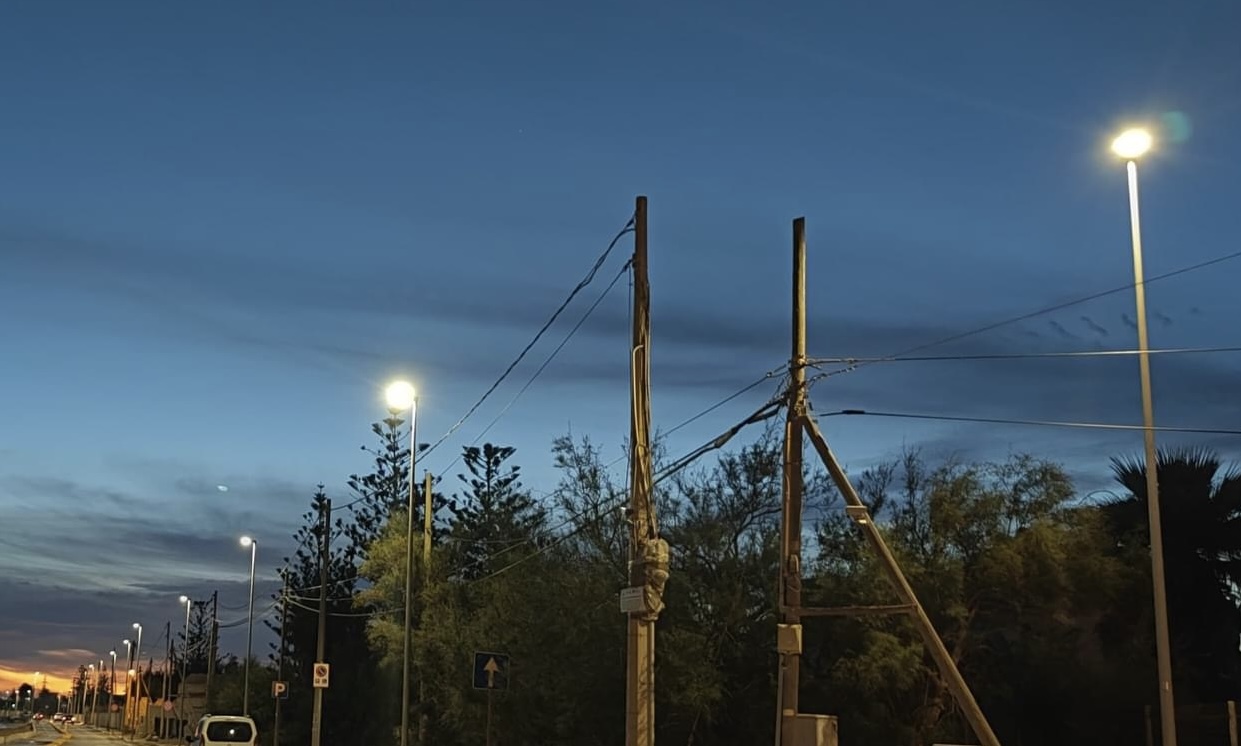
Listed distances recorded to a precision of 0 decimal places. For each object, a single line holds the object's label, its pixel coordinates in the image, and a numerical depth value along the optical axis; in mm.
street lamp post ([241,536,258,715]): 56875
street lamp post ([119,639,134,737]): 138625
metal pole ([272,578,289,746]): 54131
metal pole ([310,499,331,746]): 37716
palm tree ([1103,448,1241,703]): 27625
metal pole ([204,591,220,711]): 82750
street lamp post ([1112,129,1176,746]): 17062
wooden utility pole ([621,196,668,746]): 15625
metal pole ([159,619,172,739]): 105950
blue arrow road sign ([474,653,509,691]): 21391
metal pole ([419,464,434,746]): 35031
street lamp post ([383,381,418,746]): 30172
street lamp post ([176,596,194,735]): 89438
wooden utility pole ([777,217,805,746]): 17750
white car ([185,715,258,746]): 34375
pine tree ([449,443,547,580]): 35219
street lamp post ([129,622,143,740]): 132250
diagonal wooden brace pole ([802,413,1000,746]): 17359
